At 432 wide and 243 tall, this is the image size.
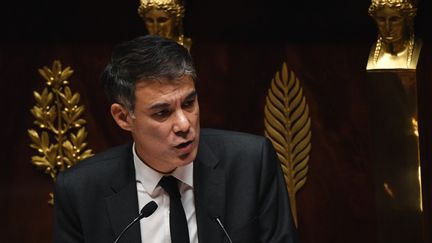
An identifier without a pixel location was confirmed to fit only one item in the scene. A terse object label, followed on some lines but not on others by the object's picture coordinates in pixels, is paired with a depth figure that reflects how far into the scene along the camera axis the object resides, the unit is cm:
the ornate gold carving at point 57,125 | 833
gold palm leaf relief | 828
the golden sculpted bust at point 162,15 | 814
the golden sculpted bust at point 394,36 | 806
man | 773
